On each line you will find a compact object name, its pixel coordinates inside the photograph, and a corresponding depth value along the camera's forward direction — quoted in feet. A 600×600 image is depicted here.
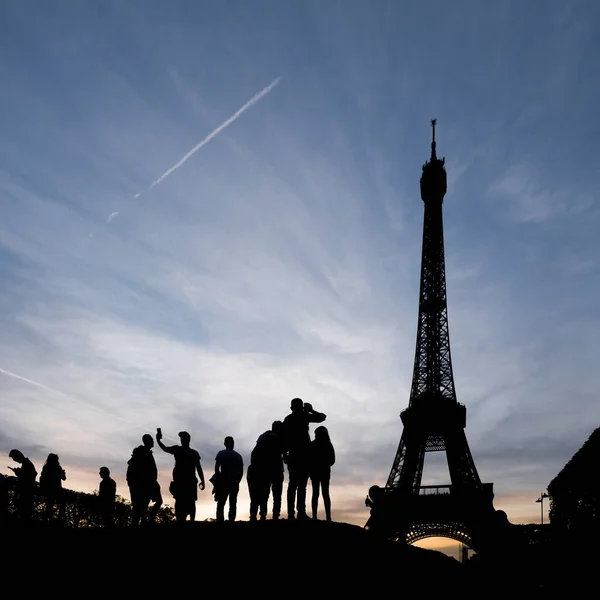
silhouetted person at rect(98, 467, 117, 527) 45.93
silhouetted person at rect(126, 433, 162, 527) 41.50
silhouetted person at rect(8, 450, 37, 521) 43.29
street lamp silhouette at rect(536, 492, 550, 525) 197.03
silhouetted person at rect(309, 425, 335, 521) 39.11
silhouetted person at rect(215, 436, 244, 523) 40.37
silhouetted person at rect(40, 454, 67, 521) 46.47
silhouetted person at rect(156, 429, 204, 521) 40.91
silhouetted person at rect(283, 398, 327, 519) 38.68
